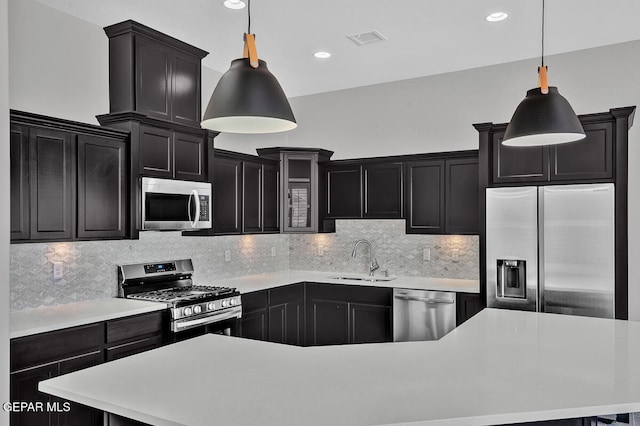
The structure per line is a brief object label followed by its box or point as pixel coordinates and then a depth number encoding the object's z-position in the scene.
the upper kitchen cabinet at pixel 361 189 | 5.16
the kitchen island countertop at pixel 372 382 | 1.52
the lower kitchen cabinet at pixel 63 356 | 2.74
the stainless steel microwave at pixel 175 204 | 3.79
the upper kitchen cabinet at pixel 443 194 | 4.72
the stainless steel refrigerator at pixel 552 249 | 3.82
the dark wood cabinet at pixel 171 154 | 3.81
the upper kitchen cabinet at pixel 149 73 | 3.77
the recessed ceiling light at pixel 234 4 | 3.43
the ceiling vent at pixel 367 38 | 4.06
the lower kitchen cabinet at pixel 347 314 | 4.83
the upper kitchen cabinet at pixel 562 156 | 3.86
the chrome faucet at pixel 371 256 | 5.43
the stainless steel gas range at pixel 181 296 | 3.69
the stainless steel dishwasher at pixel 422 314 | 4.53
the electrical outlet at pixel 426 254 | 5.24
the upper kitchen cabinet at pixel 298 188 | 5.47
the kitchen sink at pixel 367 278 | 5.20
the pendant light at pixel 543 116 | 2.29
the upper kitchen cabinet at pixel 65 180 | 3.02
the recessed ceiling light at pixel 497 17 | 3.63
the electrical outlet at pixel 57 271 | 3.51
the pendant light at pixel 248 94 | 1.93
